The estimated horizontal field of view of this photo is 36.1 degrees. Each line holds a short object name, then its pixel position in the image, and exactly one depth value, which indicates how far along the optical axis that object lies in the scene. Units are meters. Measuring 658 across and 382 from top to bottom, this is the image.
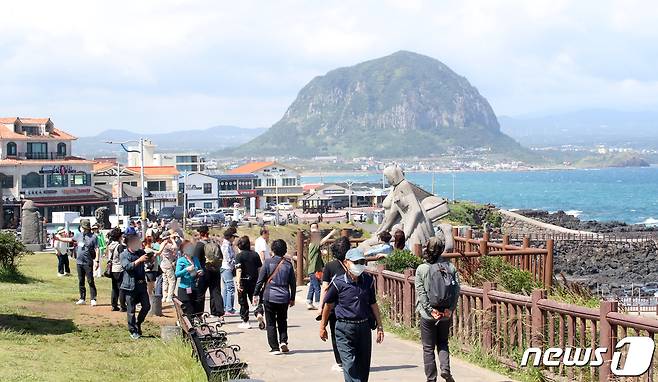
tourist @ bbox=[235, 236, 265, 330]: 16.78
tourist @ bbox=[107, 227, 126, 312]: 17.95
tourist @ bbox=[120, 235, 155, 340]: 16.02
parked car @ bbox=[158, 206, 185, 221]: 88.62
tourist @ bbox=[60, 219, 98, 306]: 20.17
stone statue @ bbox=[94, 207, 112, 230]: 49.67
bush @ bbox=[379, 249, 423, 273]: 17.06
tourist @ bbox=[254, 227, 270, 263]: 19.05
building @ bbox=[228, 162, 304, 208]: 135.00
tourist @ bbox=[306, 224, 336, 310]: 19.33
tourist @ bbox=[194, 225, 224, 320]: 17.41
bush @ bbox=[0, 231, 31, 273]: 24.84
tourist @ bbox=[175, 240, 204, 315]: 16.58
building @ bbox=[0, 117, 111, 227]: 80.94
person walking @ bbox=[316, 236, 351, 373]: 11.94
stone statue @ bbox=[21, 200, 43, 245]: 40.83
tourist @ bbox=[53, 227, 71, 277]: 26.75
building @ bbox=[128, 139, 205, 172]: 136.25
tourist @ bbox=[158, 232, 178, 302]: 20.58
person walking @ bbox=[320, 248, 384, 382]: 10.55
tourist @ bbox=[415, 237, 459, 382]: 11.02
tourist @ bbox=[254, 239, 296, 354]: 13.96
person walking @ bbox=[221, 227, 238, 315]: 18.16
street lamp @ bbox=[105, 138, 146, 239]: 48.86
